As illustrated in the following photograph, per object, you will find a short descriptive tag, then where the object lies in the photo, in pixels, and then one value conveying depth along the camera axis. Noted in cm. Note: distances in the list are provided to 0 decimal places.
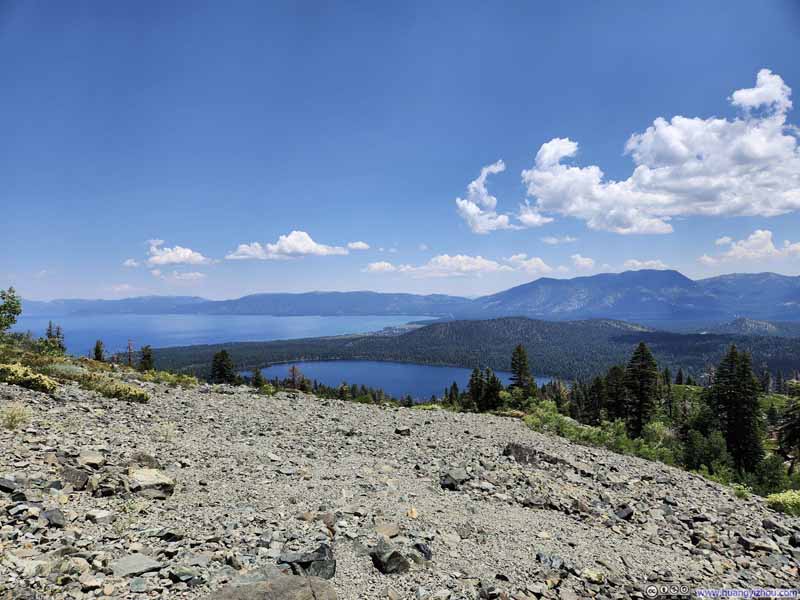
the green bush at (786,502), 1327
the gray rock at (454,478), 1096
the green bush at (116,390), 1562
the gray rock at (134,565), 518
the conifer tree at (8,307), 2312
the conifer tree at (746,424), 3894
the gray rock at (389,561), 627
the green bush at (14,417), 1002
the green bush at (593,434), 2008
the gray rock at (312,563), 591
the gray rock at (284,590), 498
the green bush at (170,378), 2184
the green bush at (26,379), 1409
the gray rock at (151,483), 797
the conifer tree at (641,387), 4497
